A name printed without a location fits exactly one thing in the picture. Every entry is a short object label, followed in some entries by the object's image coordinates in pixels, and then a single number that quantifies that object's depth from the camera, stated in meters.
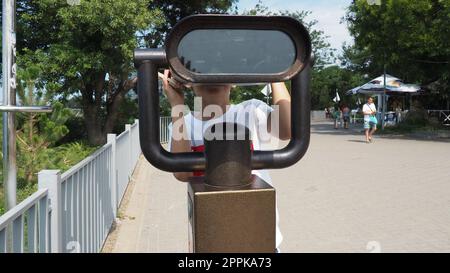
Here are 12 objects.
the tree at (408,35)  16.08
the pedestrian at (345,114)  26.52
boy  1.53
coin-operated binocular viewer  1.17
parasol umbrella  24.87
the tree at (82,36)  11.65
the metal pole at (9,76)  2.12
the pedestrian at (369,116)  16.45
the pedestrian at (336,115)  27.49
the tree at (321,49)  36.34
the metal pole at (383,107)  23.52
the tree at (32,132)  7.42
